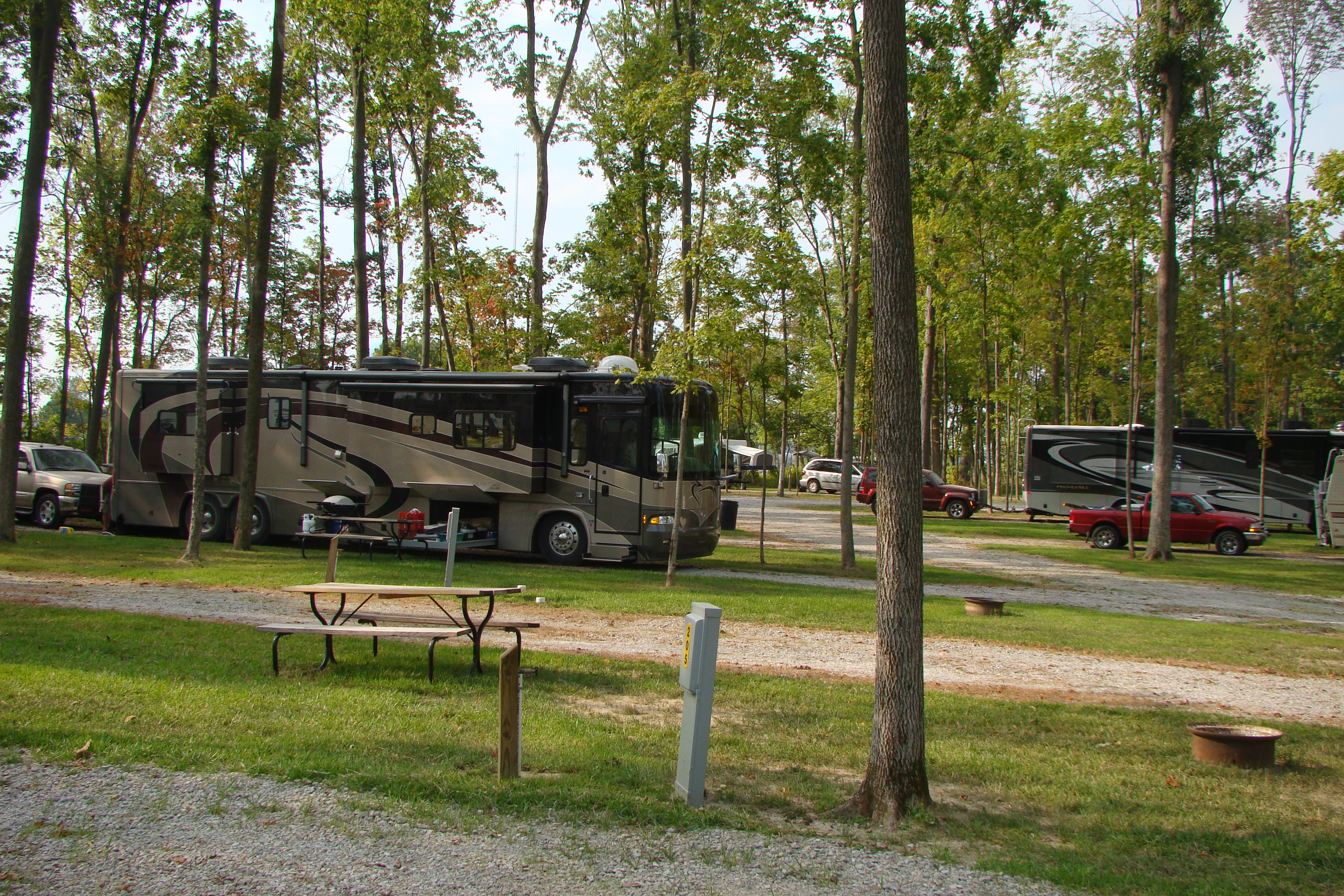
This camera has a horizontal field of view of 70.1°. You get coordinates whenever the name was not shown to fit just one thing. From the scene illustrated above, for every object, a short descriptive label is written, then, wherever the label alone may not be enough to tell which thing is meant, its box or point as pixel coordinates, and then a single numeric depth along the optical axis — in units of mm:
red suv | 35250
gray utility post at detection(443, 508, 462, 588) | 10984
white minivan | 50000
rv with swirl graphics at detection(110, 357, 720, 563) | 16125
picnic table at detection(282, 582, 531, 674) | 7195
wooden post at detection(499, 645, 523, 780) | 5160
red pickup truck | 25141
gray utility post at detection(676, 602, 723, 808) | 5070
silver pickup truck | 21172
